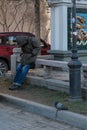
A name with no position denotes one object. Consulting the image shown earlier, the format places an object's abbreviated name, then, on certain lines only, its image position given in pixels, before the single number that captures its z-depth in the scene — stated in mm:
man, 11961
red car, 16906
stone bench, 11210
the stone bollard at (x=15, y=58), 13152
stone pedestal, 14180
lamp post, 9562
